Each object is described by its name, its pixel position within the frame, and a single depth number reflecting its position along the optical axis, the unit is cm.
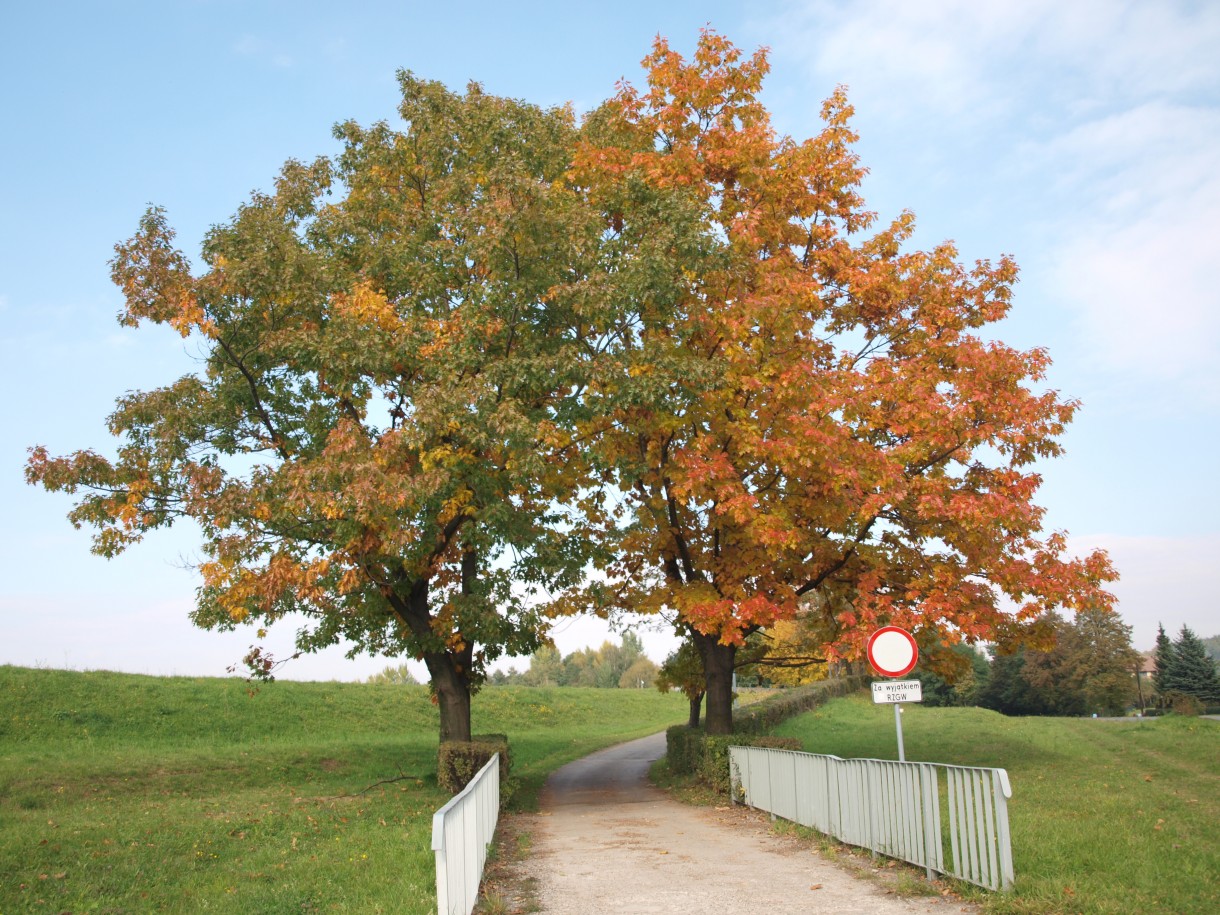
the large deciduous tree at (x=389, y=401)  1450
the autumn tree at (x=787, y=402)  1586
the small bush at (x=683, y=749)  1938
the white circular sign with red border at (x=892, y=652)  1051
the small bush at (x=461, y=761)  1611
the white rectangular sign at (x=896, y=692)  1012
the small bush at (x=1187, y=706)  4150
